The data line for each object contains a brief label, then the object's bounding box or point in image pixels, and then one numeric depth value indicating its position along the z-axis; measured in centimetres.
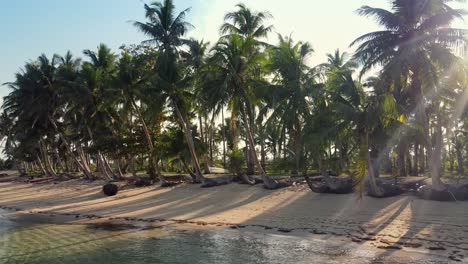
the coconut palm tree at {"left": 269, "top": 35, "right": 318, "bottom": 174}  2398
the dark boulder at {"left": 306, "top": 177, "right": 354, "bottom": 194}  2099
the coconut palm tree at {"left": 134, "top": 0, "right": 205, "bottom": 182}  2867
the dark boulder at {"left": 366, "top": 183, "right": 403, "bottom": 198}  1929
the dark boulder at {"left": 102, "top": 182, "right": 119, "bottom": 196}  2825
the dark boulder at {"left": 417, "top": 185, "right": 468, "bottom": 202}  1758
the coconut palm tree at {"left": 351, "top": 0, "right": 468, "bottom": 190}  1900
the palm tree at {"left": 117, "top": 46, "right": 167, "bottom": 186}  3120
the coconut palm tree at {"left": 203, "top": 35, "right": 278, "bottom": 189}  2546
